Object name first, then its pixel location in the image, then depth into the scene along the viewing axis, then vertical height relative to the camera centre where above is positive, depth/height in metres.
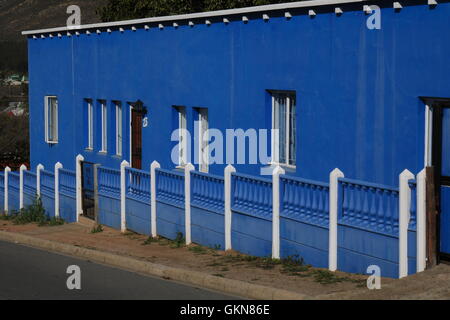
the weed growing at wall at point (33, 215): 23.11 -2.46
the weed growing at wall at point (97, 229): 19.81 -2.38
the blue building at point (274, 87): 14.00 +0.43
